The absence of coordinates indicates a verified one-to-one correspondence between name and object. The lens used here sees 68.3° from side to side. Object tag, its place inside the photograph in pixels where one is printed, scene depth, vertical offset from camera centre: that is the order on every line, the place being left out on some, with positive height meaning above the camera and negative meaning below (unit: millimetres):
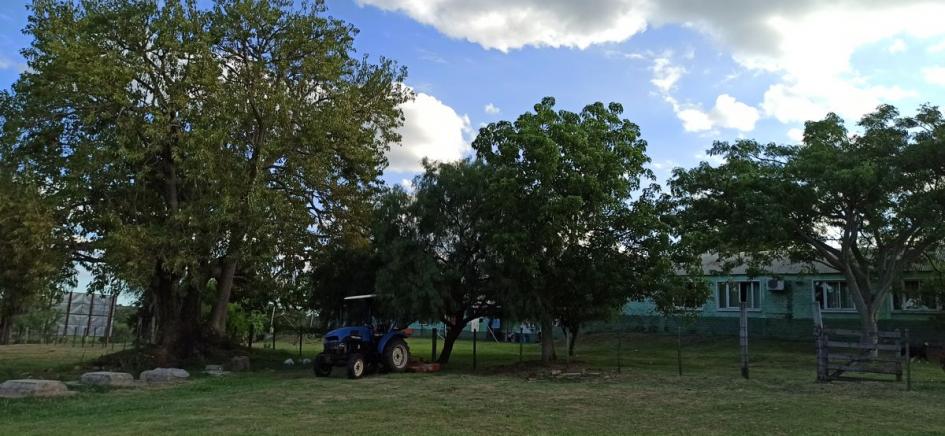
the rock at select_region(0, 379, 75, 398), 13438 -1728
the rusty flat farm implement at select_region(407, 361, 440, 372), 19641 -1422
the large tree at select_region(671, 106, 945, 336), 22781 +4668
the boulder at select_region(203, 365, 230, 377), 19888 -1820
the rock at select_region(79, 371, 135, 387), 15772 -1724
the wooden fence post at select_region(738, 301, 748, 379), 18016 -214
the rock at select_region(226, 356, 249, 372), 21422 -1705
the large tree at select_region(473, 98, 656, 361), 19016 +3382
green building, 32812 +1473
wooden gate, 16617 -547
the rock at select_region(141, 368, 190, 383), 17250 -1755
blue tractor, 18297 -945
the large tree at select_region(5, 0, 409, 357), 18547 +4932
